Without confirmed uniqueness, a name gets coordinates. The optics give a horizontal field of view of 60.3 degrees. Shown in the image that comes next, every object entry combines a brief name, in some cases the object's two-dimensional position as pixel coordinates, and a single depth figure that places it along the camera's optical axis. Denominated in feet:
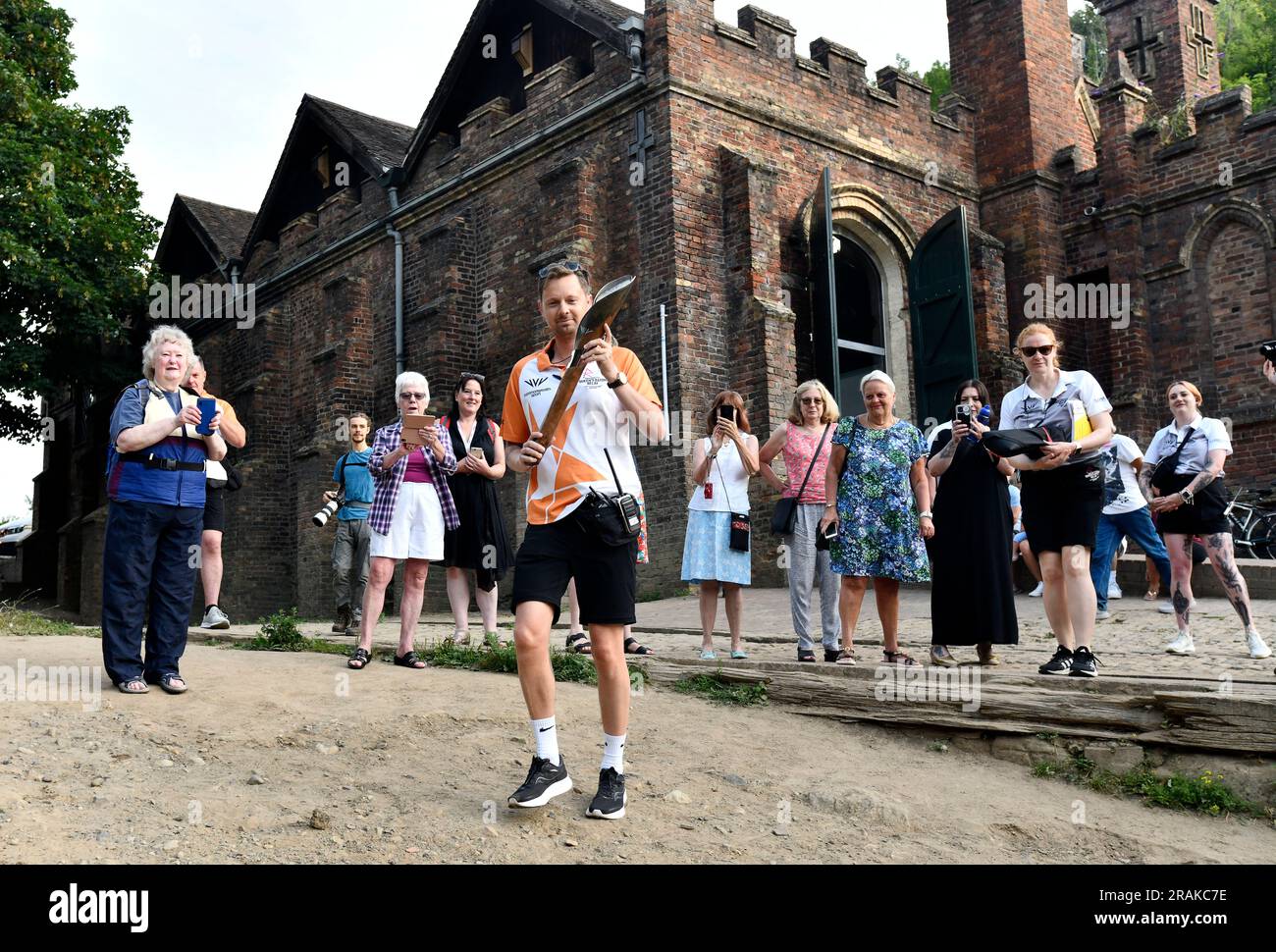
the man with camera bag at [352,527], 32.30
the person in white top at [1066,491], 18.69
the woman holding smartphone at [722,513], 23.79
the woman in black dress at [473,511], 24.36
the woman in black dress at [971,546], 20.61
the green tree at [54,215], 63.10
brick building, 47.78
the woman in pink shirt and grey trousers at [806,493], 23.08
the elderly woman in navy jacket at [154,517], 17.80
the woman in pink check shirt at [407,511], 22.49
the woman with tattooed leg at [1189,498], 23.80
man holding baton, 13.20
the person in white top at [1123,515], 30.58
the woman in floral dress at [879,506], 21.56
